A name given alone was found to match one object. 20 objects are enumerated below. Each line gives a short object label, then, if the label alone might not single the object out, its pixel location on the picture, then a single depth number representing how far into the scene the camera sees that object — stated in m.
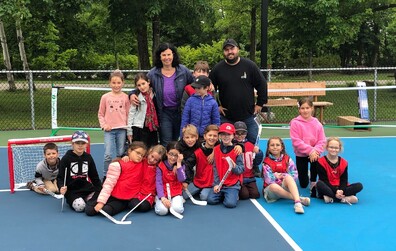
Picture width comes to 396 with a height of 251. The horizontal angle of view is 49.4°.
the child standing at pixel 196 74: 5.86
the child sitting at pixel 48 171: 5.77
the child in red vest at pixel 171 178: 5.11
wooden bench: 11.64
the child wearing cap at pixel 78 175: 5.26
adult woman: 5.89
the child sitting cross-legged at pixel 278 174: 5.39
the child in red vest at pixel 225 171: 5.36
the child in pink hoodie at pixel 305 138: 5.97
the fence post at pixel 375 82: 12.21
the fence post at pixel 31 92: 10.64
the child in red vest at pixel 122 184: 5.03
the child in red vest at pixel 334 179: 5.42
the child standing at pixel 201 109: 5.64
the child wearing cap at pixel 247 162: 5.64
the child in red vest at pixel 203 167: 5.54
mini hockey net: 5.89
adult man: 5.93
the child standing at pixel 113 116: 6.09
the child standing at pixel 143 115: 5.89
